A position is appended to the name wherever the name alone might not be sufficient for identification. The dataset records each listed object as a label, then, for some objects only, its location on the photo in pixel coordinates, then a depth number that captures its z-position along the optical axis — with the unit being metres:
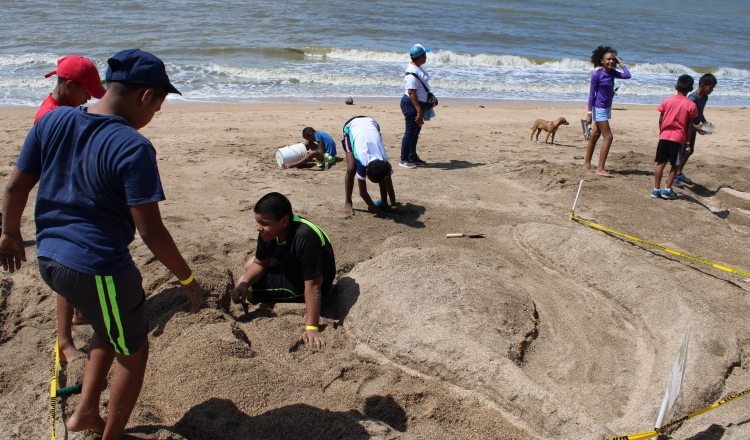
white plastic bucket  6.75
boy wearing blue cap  1.86
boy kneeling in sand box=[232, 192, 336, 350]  3.18
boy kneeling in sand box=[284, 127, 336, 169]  6.80
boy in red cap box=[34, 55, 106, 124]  3.03
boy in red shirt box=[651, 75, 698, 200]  5.84
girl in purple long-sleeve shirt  6.47
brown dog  8.46
